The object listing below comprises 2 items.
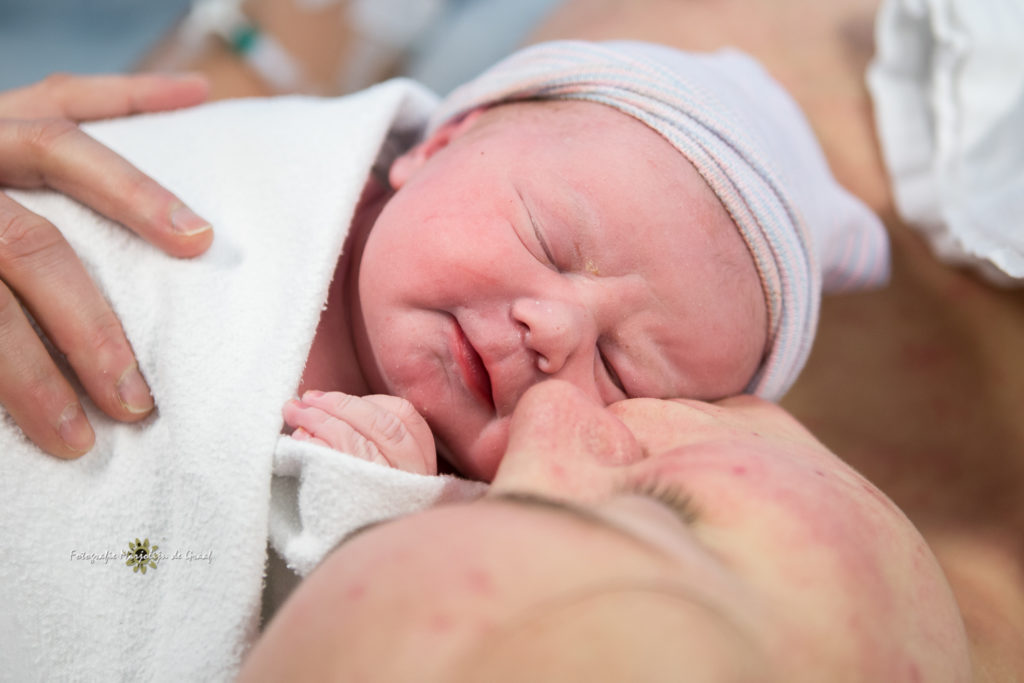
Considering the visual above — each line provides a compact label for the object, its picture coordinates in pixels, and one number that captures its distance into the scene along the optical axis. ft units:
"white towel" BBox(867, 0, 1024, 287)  1.59
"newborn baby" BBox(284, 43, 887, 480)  1.38
